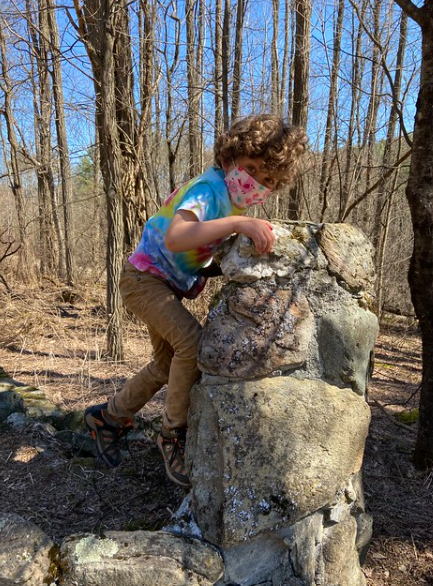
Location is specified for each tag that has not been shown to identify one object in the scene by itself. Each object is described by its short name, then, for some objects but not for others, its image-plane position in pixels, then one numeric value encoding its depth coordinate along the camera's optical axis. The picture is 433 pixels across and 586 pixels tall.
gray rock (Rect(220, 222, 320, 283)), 1.90
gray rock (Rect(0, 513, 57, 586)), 1.60
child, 1.85
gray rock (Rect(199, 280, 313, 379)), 1.89
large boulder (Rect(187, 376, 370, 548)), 1.75
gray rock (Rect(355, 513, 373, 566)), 2.13
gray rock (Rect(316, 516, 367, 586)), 1.87
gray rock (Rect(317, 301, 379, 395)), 1.98
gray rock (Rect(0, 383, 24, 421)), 3.39
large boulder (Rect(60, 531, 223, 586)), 1.64
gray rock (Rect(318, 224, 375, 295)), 2.02
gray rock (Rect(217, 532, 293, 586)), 1.77
